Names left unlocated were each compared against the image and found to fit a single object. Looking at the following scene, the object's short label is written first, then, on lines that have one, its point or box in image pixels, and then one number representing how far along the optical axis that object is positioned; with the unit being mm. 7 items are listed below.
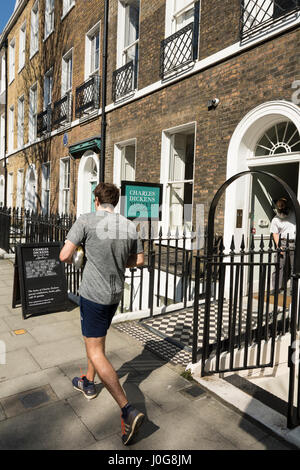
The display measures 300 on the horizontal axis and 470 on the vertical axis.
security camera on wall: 6301
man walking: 2502
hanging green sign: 5441
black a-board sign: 4820
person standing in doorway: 5512
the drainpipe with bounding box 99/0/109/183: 9773
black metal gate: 2615
